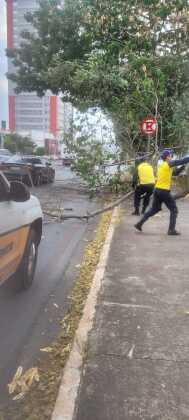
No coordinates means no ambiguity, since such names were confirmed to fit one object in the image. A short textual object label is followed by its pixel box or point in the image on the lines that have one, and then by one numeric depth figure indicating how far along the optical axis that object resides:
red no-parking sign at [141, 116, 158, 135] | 14.37
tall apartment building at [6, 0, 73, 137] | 145.25
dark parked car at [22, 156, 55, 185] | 22.31
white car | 4.36
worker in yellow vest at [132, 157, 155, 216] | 10.71
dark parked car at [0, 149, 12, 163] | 20.87
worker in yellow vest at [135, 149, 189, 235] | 8.56
